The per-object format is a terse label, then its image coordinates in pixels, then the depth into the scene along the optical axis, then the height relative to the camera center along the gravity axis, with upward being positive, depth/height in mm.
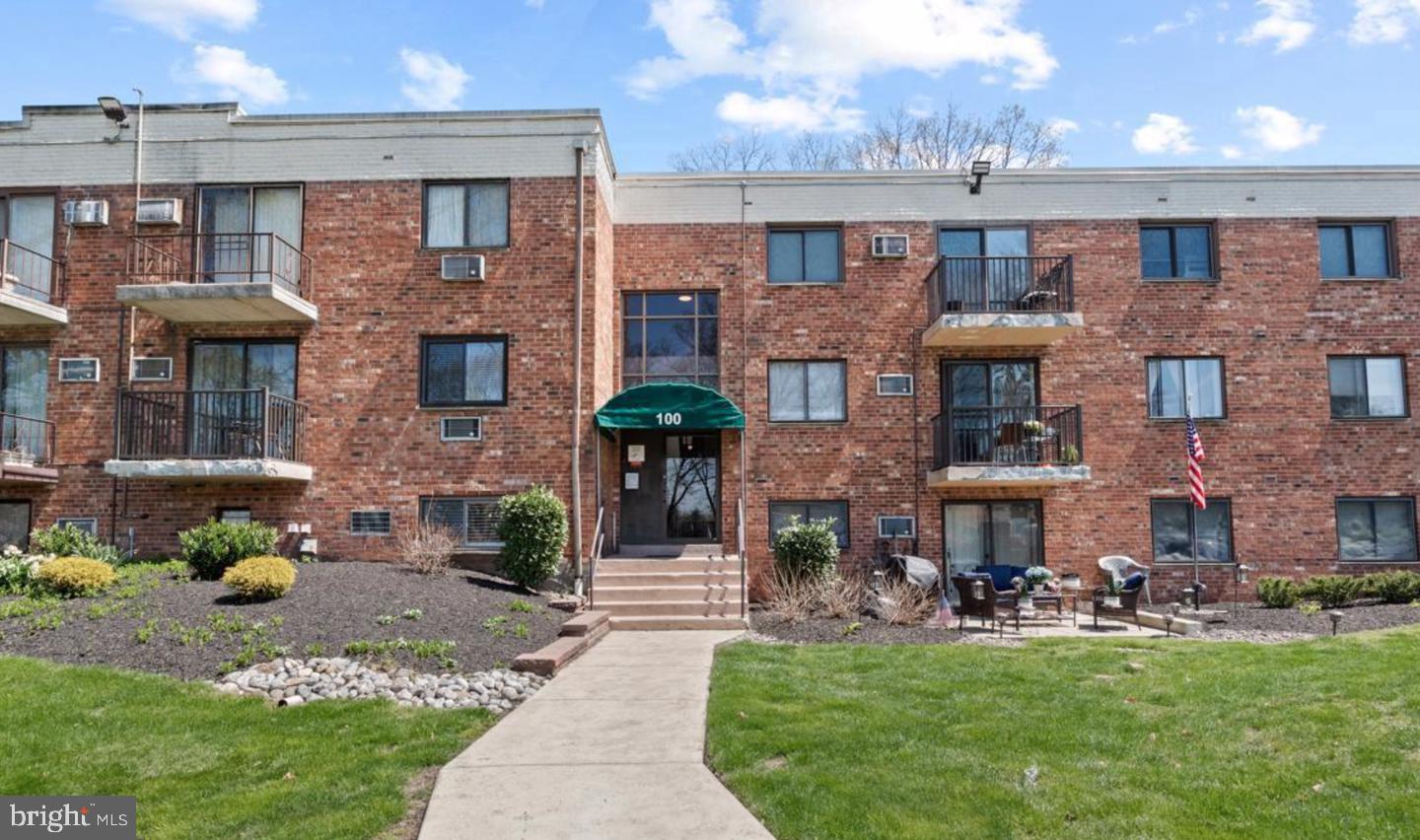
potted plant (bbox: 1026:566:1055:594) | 14984 -1407
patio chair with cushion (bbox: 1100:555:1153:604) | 16516 -1344
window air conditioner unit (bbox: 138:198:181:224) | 16000 +4566
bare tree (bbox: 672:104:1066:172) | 30750 +10559
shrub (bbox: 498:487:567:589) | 14383 -726
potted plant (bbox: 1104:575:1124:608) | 15143 -1684
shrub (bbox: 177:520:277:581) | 12609 -727
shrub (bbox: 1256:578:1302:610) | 15375 -1720
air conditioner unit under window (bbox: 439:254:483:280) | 15969 +3625
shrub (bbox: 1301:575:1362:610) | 15234 -1659
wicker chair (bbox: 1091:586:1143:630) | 13211 -1652
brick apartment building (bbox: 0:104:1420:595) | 15805 +2480
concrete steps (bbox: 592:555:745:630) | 13422 -1526
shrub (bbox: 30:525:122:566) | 13602 -738
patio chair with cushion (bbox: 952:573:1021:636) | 12445 -1505
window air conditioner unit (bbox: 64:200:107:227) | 16016 +4533
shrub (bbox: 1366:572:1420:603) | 15086 -1601
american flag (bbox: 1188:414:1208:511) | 15758 +188
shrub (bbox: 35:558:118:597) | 11031 -967
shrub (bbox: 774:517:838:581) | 15242 -1002
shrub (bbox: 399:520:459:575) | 14102 -876
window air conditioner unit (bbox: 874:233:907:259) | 17344 +4278
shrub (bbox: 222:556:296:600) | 10680 -969
